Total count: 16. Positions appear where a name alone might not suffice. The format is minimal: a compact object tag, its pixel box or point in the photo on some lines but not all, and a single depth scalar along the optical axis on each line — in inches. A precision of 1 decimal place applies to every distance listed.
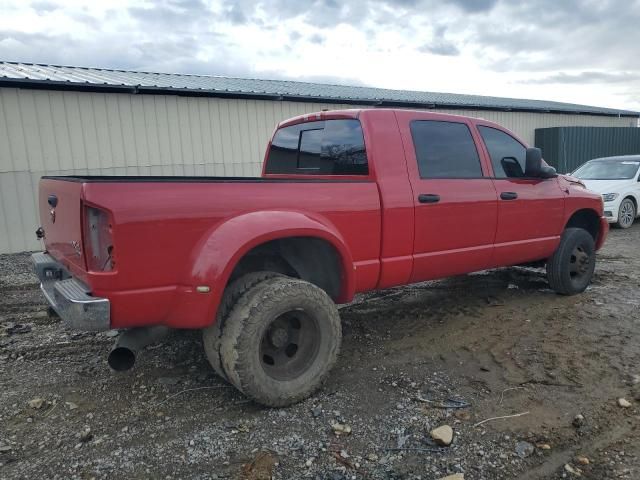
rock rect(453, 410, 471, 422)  118.3
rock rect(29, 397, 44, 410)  125.7
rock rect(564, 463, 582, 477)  98.7
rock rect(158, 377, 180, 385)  138.3
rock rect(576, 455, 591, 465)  102.0
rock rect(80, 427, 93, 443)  110.7
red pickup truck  106.8
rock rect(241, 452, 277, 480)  98.2
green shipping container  711.1
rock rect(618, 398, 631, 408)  123.0
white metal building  341.4
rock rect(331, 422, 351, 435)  113.2
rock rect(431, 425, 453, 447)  107.4
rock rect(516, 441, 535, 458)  104.8
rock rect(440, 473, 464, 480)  96.0
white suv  405.4
